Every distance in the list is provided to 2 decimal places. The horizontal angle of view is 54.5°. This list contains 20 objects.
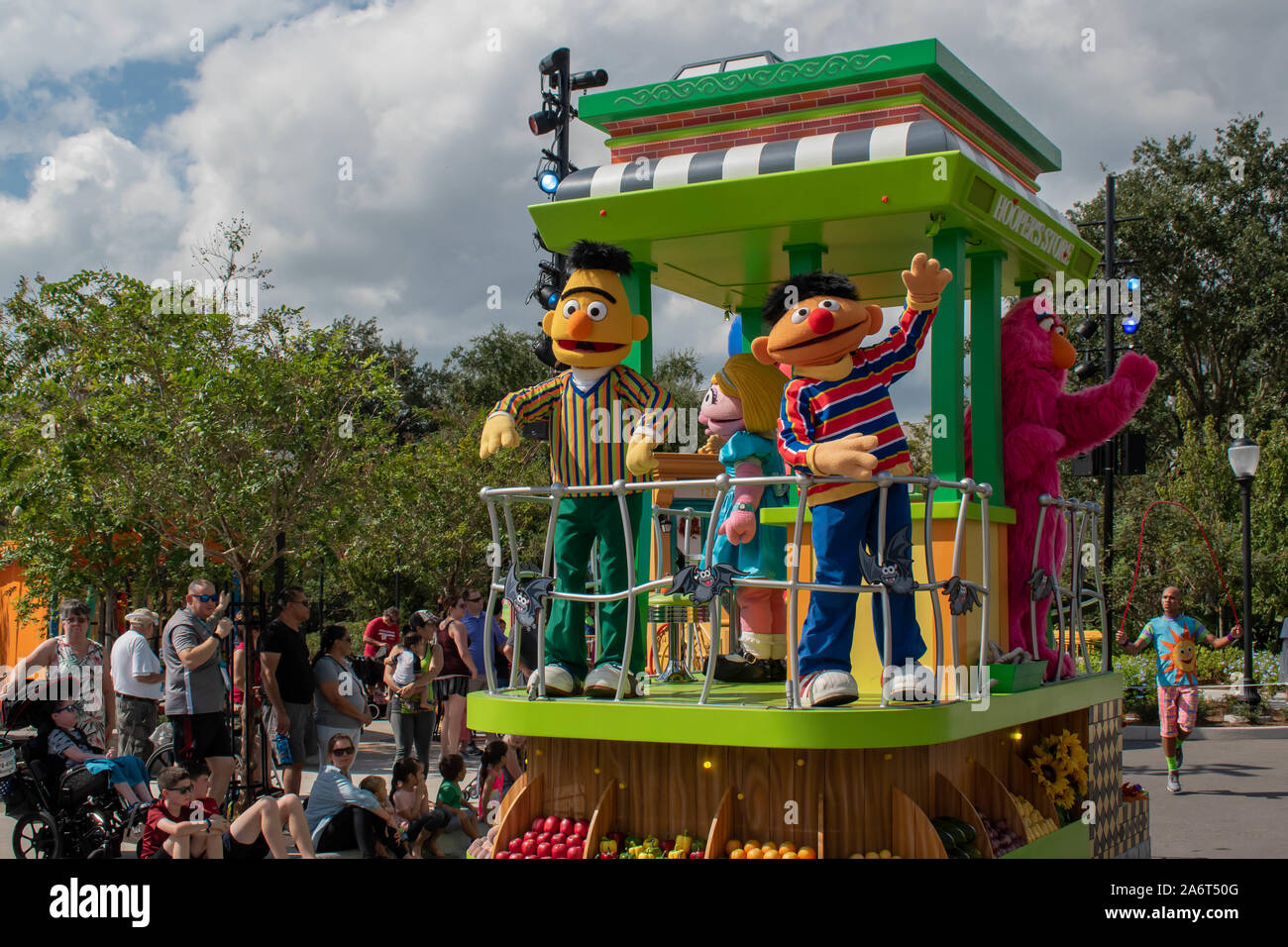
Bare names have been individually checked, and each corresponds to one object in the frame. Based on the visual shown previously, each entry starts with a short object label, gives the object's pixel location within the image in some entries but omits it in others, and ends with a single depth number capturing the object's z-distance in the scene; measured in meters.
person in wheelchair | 7.95
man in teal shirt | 11.11
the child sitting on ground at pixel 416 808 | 7.52
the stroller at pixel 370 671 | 12.32
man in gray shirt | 8.44
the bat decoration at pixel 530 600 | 5.36
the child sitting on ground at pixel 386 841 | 6.94
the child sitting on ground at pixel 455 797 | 7.77
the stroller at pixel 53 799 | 7.80
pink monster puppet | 6.69
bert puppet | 5.73
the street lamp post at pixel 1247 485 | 15.33
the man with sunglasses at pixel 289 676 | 8.53
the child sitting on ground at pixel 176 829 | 6.57
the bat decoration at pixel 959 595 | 5.10
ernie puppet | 5.07
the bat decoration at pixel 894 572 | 5.01
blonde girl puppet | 6.68
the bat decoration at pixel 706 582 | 4.79
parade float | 4.93
